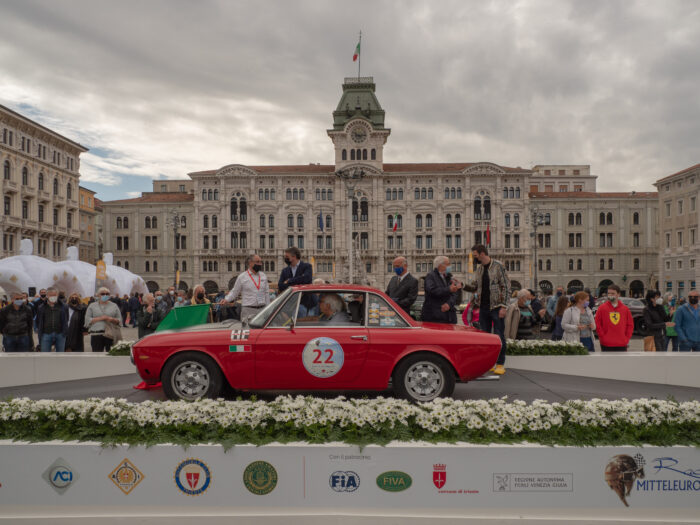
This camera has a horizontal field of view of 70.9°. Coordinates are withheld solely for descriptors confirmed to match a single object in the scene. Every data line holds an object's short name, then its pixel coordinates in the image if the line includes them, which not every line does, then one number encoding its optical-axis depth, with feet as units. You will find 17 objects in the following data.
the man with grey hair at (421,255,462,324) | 25.59
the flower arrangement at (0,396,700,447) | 13.03
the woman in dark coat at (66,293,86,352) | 36.63
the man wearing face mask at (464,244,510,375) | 24.47
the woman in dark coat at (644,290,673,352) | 35.32
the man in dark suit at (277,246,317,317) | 26.81
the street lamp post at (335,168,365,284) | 186.68
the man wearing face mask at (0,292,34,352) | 34.32
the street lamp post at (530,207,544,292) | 123.74
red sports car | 18.66
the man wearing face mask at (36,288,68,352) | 35.29
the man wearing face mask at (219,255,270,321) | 26.96
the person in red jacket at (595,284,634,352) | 28.99
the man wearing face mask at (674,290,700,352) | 31.58
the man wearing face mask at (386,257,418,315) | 25.90
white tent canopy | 74.95
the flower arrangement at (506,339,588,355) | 28.32
